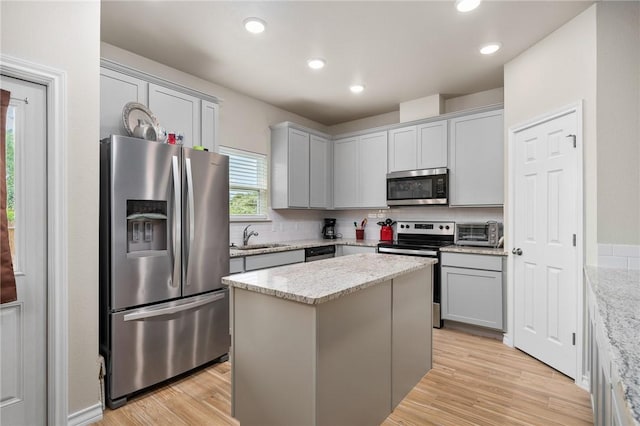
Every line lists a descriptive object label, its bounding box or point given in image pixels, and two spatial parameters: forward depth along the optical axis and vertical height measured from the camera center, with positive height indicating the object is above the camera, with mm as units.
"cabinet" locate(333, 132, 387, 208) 4516 +603
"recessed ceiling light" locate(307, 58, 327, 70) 3197 +1500
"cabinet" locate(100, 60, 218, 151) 2517 +954
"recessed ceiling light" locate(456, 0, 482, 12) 2297 +1489
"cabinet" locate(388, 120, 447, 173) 3977 +843
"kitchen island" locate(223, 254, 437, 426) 1482 -674
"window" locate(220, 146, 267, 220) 4008 +366
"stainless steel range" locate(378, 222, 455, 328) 3682 -389
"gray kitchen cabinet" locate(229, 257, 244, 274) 3053 -499
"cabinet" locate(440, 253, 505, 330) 3291 -814
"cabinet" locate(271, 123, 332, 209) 4316 +625
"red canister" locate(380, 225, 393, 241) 4504 -289
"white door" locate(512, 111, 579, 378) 2549 -257
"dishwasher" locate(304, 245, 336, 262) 4027 -522
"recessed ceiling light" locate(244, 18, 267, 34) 2525 +1490
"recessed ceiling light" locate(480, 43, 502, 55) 2918 +1501
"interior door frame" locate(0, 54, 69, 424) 1843 -171
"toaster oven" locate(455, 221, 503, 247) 3617 -258
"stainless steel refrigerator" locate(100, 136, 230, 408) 2172 -358
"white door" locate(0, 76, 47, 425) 1748 -300
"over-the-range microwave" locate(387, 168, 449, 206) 3937 +318
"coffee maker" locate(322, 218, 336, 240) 5149 -267
